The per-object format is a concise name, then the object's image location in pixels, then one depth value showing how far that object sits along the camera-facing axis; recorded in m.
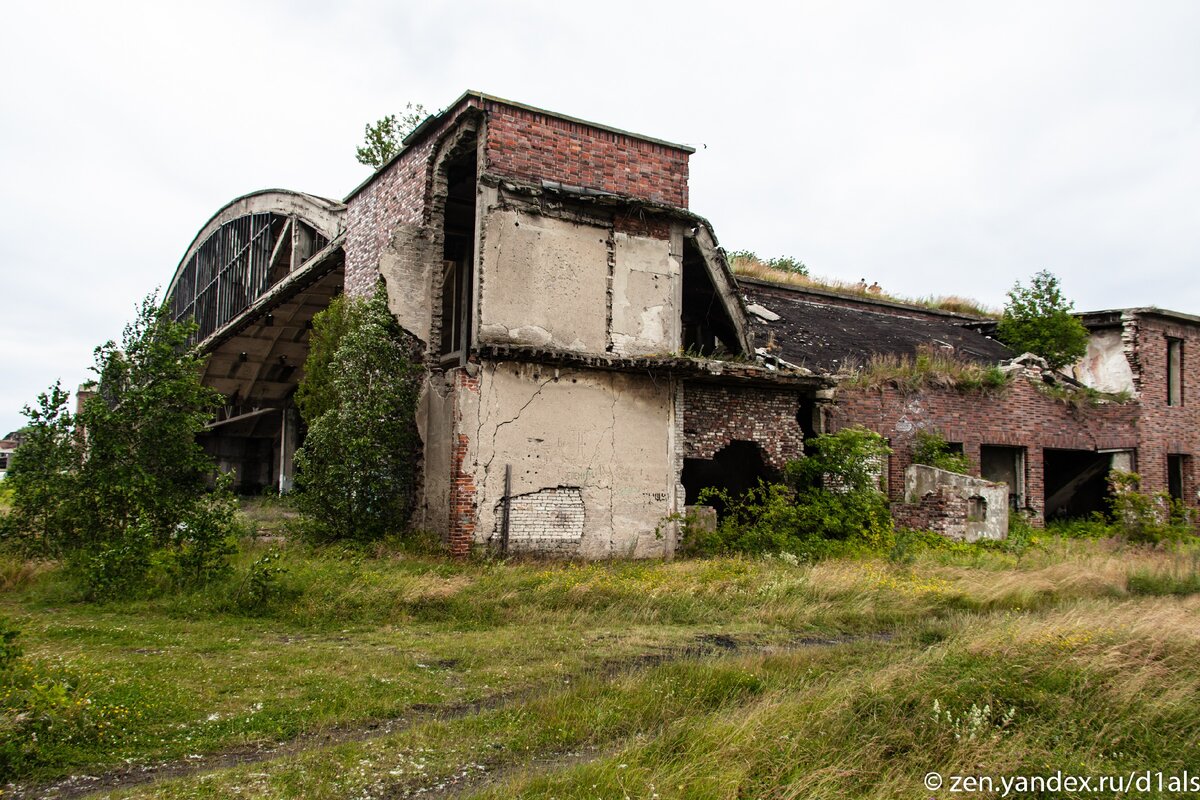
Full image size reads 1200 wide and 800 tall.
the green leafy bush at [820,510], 13.09
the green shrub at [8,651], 5.07
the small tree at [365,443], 12.37
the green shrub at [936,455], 16.00
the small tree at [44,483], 9.04
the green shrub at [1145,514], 16.20
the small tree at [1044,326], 20.48
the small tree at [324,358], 13.30
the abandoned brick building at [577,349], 12.02
